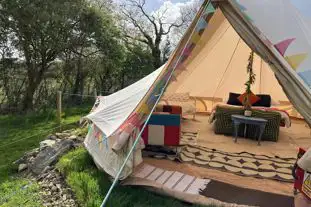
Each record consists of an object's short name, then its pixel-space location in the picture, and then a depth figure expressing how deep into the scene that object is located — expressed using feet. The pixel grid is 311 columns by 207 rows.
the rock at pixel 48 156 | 10.19
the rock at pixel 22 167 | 10.42
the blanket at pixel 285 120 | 15.19
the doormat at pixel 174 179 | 7.93
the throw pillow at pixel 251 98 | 14.70
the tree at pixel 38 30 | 18.80
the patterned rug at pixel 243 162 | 9.51
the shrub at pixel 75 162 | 9.35
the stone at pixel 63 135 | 13.43
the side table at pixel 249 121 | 12.99
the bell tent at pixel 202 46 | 7.05
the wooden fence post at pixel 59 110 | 15.22
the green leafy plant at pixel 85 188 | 7.11
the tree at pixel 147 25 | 35.01
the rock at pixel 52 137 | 13.07
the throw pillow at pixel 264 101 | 17.31
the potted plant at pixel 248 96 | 14.46
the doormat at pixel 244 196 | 7.45
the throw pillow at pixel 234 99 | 17.68
